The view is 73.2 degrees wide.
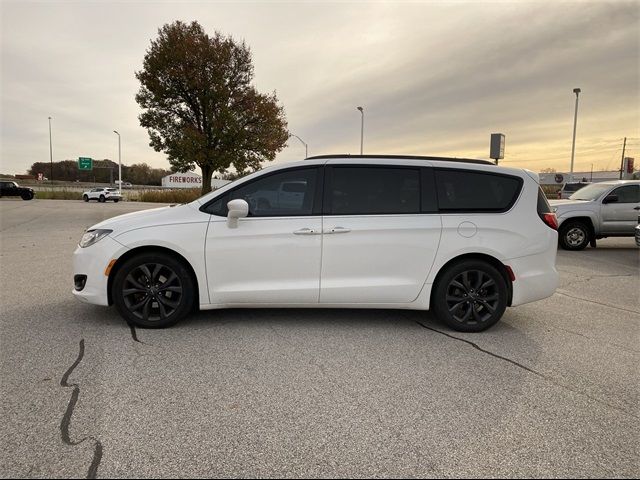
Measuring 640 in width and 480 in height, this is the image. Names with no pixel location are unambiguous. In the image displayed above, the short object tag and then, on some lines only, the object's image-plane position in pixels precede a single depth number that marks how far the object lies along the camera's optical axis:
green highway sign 67.53
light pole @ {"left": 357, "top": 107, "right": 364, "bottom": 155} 39.07
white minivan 4.32
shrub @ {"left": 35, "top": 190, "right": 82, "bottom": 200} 49.41
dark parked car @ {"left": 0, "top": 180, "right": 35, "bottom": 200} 41.88
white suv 46.19
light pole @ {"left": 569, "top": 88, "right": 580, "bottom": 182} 31.74
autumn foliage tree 25.55
